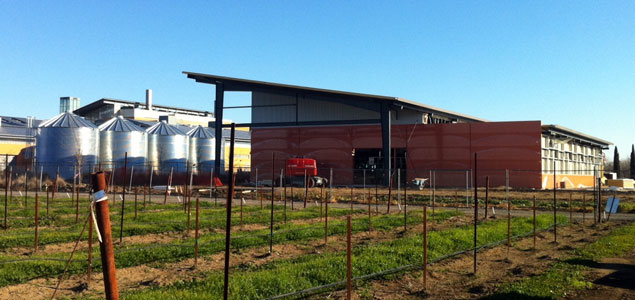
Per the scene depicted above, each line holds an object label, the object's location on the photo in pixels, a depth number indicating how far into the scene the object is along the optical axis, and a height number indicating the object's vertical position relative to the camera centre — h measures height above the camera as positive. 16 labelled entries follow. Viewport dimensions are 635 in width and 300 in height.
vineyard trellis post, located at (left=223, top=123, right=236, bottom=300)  5.24 -0.41
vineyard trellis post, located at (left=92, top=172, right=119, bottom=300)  4.16 -0.57
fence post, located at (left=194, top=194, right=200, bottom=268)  11.59 -1.84
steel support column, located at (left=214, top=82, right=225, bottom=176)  53.81 +5.93
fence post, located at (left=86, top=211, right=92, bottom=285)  9.79 -1.81
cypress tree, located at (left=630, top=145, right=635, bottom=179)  87.55 +2.36
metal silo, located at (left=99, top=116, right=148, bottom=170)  58.44 +2.89
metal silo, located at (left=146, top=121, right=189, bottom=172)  63.59 +2.84
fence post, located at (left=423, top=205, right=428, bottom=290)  10.10 -2.05
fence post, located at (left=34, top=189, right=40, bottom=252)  13.04 -1.94
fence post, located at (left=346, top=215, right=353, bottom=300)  8.11 -1.68
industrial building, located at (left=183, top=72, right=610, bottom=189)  47.03 +3.26
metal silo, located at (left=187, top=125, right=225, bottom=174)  68.19 +2.95
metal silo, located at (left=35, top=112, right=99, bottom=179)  53.16 +2.34
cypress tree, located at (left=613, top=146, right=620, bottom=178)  88.31 +2.09
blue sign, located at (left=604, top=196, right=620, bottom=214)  22.72 -1.43
